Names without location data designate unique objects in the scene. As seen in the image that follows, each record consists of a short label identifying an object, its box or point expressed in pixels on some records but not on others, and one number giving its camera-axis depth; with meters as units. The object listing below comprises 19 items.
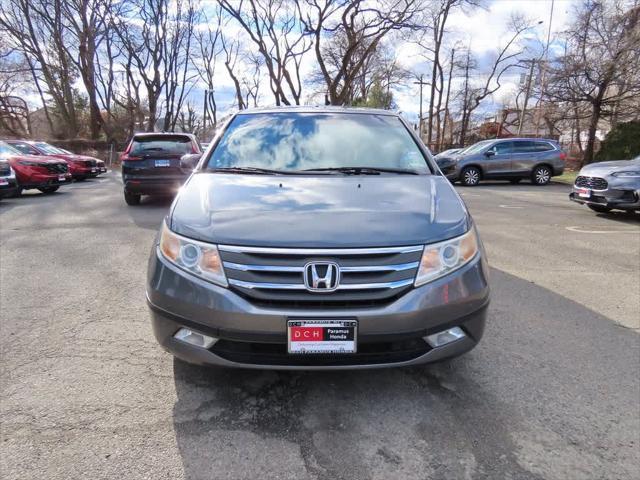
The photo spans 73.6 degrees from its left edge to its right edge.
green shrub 17.62
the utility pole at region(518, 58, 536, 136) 27.76
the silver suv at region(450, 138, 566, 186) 15.06
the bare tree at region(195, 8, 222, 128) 36.81
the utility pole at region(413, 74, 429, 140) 38.99
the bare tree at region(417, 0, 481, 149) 26.72
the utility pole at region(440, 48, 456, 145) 38.33
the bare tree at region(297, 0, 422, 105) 23.34
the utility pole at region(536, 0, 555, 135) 19.95
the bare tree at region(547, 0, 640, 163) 16.98
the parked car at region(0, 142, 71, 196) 10.98
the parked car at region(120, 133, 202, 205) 8.85
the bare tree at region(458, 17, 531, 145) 36.83
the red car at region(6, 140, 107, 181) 13.18
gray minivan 1.98
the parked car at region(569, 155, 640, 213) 7.45
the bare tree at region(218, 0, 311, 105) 25.55
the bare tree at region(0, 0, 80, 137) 27.30
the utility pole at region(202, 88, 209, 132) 48.52
